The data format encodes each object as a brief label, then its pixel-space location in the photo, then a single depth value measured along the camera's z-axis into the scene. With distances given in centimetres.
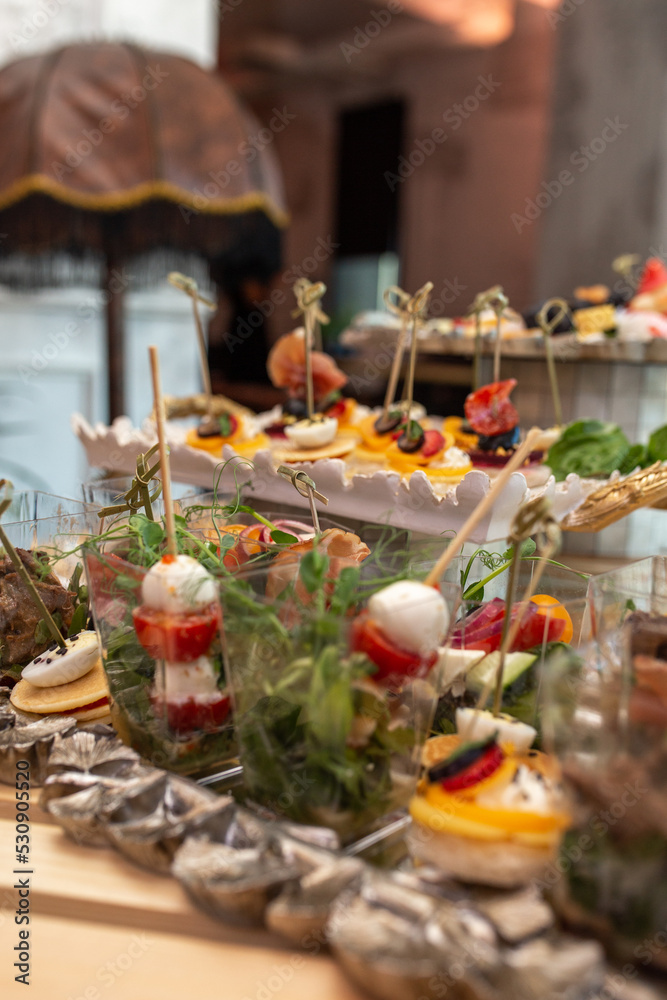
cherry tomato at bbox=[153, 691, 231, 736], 68
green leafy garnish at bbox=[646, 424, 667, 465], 119
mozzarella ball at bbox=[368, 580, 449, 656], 57
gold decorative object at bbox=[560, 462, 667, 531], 101
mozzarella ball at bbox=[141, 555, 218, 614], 64
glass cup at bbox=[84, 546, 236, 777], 65
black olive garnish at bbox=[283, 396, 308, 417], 139
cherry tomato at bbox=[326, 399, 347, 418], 142
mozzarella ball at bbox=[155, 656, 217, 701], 66
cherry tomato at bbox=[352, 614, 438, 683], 57
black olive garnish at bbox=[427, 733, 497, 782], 57
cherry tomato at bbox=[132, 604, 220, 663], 64
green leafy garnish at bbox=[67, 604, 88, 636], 88
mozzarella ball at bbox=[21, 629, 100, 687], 80
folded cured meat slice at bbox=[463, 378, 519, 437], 120
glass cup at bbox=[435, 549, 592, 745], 68
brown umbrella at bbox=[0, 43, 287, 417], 177
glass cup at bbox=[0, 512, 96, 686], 84
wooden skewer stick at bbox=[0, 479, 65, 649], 78
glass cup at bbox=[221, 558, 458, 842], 57
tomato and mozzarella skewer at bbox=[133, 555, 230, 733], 64
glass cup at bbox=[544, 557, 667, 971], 48
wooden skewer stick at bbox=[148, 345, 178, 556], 65
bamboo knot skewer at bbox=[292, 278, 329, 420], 118
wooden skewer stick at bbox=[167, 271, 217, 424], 123
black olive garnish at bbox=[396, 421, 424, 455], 119
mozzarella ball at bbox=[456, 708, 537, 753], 62
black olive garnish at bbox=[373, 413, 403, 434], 127
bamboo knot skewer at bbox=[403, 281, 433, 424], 115
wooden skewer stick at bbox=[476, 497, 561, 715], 58
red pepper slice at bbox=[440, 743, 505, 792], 57
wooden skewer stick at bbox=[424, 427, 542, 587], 57
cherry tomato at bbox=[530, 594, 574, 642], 73
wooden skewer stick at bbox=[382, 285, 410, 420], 123
